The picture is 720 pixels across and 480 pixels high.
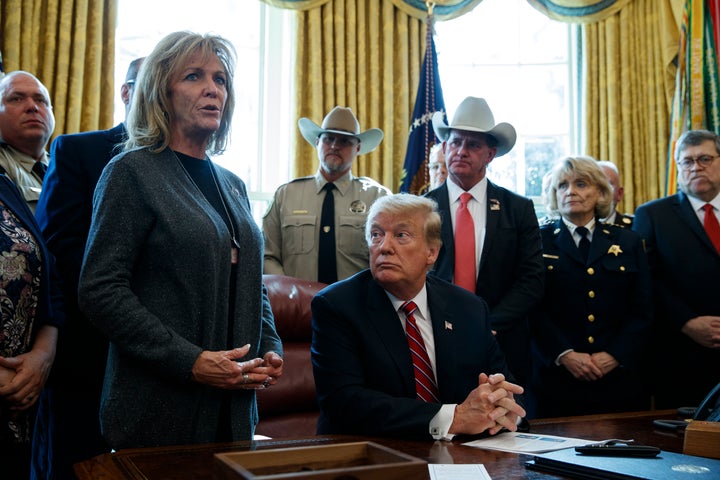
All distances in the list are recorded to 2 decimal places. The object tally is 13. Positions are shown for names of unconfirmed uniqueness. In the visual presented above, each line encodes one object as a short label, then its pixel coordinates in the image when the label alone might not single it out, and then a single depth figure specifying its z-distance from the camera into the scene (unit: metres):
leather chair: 2.65
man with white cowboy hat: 2.95
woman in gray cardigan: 1.67
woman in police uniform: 3.07
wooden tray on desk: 1.00
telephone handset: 1.96
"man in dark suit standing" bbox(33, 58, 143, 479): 2.06
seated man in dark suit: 1.84
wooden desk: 1.35
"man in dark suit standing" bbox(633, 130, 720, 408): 3.32
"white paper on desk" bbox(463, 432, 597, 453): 1.65
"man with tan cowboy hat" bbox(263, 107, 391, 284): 3.62
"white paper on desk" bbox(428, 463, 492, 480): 1.35
